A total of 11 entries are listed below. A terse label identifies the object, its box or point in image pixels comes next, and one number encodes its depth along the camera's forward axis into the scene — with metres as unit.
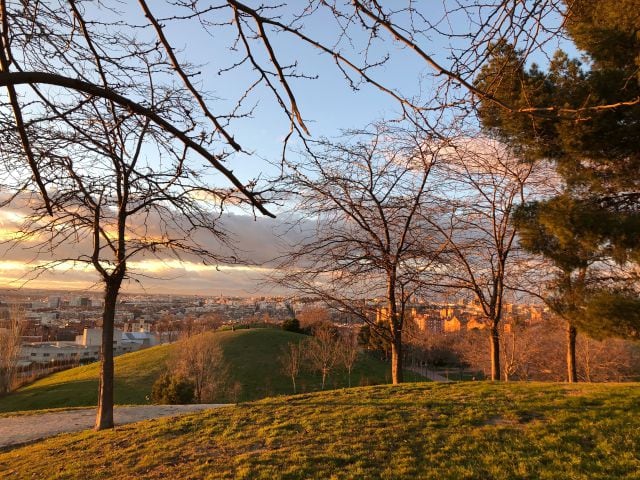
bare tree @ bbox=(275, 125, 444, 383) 10.52
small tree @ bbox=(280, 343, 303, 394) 32.62
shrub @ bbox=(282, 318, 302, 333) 47.08
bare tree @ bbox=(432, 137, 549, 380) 11.75
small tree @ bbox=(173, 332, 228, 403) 25.66
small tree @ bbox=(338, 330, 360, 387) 33.41
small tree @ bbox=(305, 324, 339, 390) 32.78
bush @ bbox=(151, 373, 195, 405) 17.89
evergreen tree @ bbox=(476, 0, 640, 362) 7.90
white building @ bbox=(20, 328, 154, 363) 49.31
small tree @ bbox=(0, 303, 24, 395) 30.41
